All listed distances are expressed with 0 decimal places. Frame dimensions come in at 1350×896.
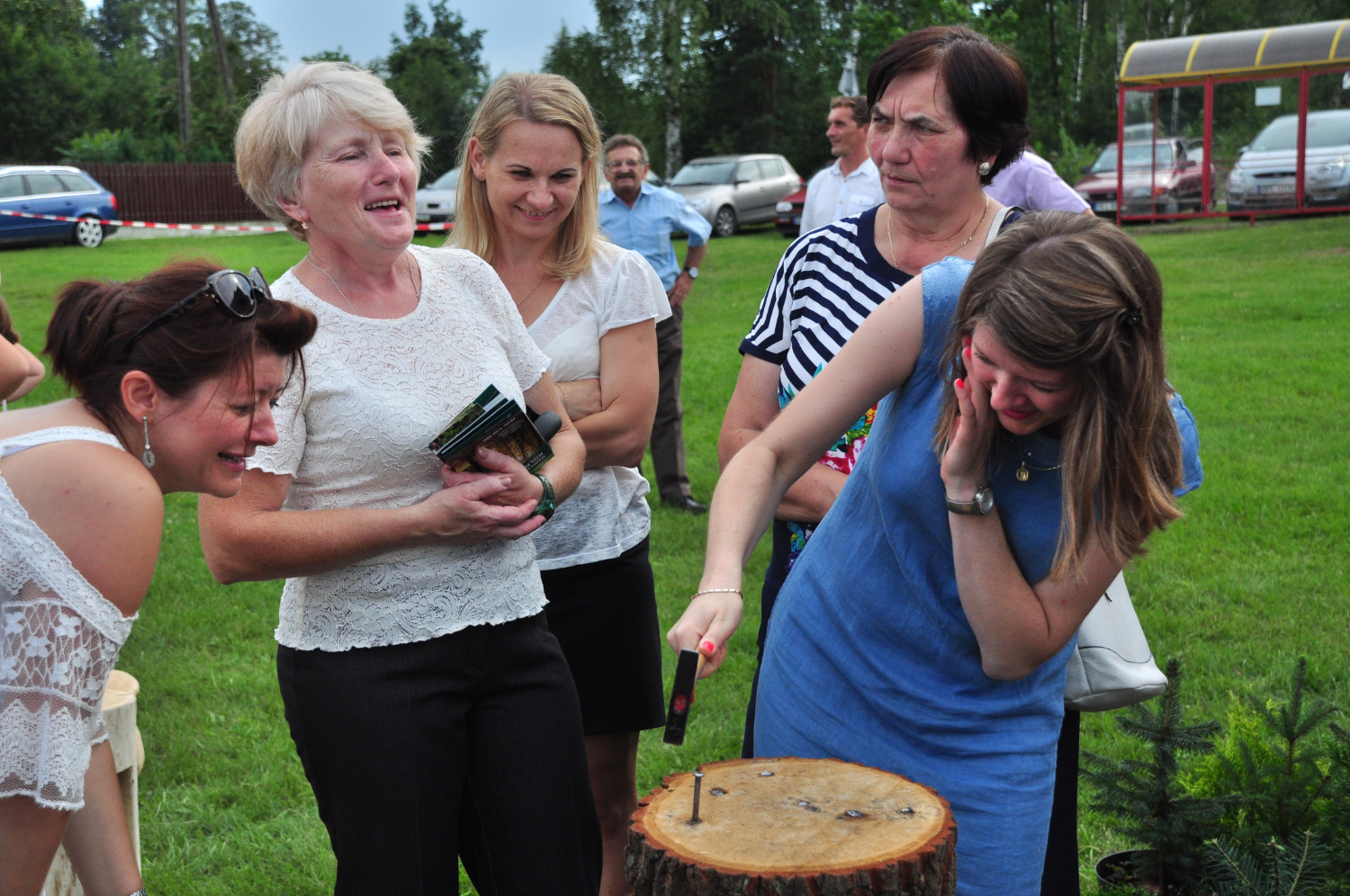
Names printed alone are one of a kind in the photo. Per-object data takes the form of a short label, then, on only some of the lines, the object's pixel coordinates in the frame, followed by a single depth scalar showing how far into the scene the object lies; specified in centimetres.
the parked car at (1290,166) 1814
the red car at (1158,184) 1986
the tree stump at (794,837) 158
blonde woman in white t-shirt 293
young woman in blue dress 178
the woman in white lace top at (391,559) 214
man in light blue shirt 710
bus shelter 1828
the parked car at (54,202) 2123
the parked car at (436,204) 2239
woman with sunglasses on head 166
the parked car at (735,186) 2338
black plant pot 320
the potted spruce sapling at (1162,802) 292
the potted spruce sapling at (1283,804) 262
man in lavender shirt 479
